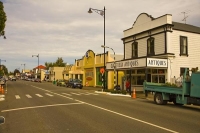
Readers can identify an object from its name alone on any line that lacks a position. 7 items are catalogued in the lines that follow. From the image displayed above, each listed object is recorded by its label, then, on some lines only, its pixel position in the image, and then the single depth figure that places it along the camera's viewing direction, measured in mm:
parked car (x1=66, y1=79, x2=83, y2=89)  39875
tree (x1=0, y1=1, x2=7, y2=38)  33156
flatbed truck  14047
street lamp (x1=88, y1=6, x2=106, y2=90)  29947
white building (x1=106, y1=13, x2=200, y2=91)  24375
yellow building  39375
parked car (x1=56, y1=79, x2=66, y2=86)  47938
